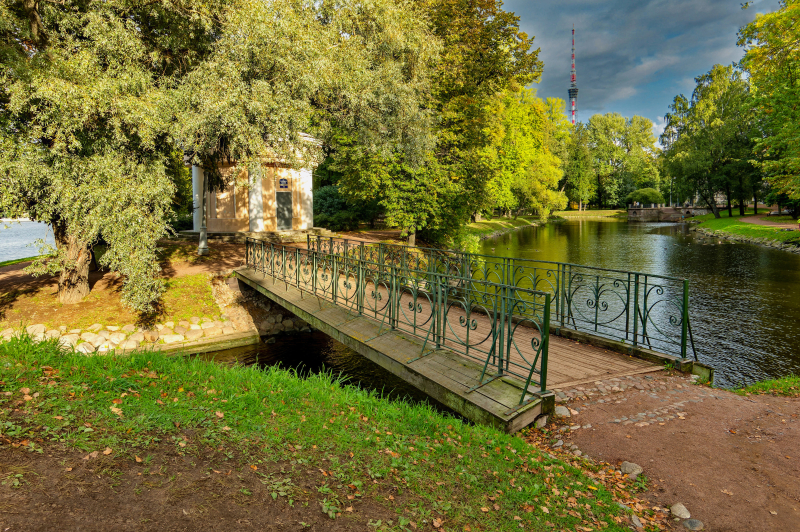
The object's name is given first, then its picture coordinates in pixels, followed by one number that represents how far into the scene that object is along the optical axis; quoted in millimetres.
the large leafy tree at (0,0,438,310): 8336
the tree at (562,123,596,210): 63500
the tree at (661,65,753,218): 40969
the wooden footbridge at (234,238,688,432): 4887
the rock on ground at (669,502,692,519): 3406
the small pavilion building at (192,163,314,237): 21047
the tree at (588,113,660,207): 71894
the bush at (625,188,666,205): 68062
